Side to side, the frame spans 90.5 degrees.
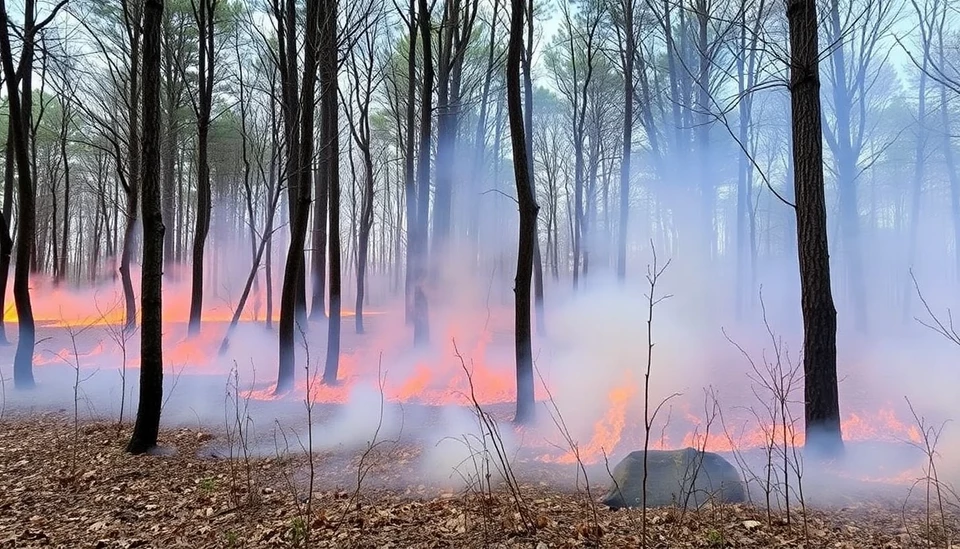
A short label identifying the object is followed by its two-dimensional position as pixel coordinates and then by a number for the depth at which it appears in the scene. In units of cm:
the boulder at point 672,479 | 420
